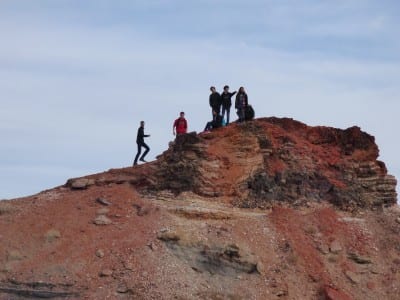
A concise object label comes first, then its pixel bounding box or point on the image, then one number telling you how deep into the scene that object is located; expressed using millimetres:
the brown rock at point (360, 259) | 30875
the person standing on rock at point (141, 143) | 34469
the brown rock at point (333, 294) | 28375
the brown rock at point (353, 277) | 29906
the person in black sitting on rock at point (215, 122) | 35394
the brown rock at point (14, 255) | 28750
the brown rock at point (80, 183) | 32906
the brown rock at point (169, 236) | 29125
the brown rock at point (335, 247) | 30891
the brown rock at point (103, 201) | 31328
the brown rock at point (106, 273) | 27531
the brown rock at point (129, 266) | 27703
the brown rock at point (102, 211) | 30797
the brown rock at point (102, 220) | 30266
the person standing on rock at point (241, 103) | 35062
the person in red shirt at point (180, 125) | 34781
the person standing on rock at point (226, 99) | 35000
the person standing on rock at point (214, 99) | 34938
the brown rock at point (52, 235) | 29594
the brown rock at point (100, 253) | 28391
